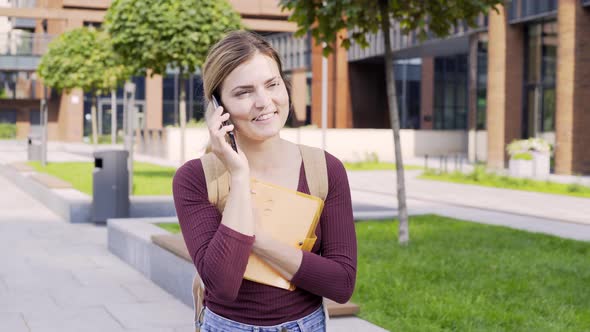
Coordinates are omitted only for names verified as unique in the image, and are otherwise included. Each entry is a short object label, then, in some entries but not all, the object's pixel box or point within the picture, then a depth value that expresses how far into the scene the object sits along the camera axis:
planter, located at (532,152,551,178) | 25.55
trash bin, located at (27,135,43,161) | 30.51
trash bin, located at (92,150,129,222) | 12.73
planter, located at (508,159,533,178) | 25.31
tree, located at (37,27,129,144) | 38.34
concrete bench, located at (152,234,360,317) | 5.67
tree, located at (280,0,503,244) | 9.51
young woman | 2.16
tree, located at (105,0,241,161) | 19.33
